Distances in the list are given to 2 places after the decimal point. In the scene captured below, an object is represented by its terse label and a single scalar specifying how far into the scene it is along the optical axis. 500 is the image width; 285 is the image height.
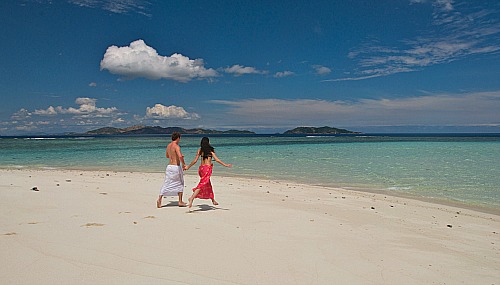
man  9.36
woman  9.29
